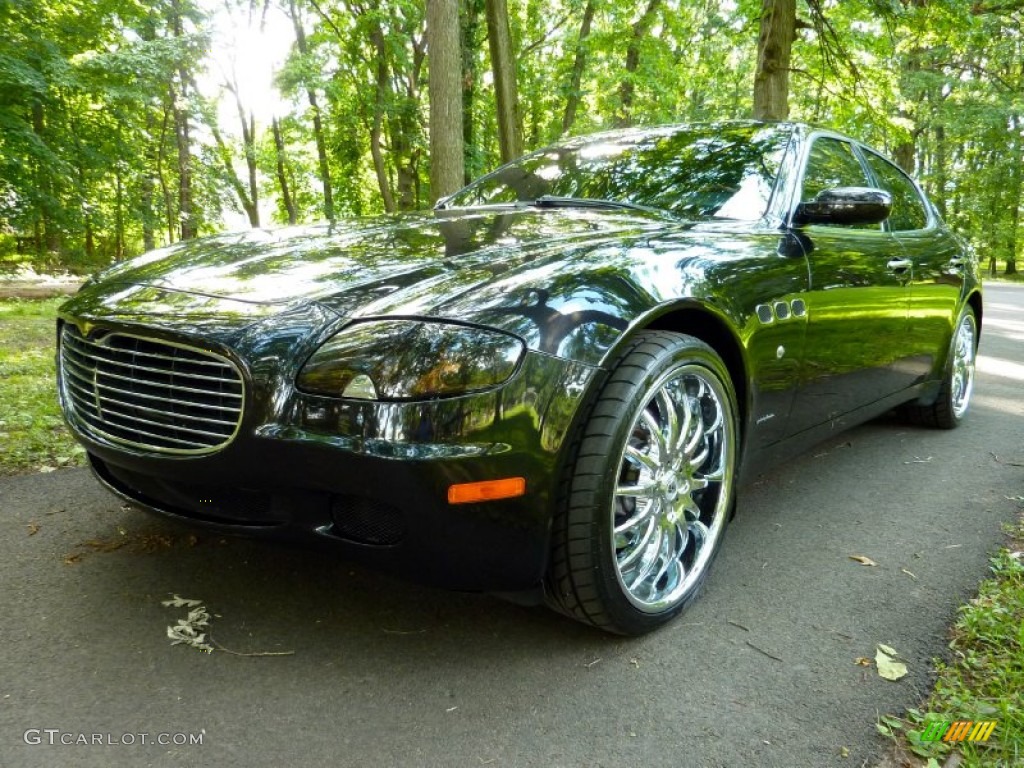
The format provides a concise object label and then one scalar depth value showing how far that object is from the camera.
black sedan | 1.57
